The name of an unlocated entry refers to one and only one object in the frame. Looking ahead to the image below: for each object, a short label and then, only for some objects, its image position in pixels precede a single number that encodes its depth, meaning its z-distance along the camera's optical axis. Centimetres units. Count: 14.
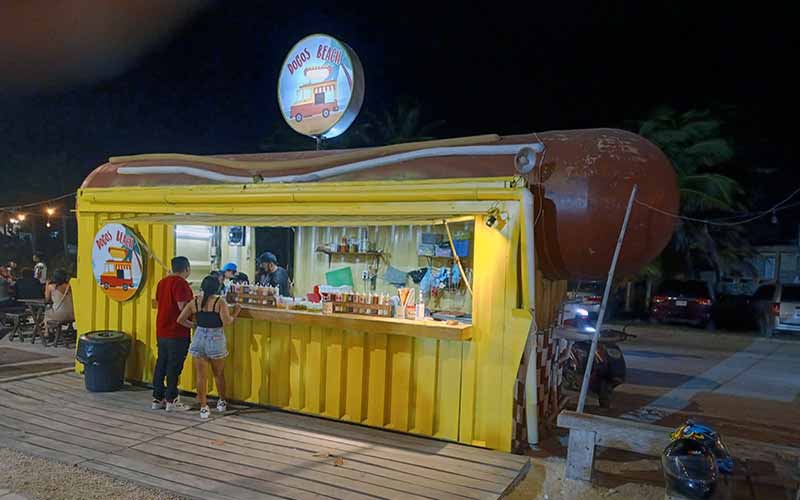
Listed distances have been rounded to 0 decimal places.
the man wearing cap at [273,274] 799
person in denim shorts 605
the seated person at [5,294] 1148
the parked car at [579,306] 967
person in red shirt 633
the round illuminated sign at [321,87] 712
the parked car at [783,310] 1491
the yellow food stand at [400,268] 535
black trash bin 692
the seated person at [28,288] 1178
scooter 739
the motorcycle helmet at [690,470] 394
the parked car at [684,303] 1697
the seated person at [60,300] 1055
